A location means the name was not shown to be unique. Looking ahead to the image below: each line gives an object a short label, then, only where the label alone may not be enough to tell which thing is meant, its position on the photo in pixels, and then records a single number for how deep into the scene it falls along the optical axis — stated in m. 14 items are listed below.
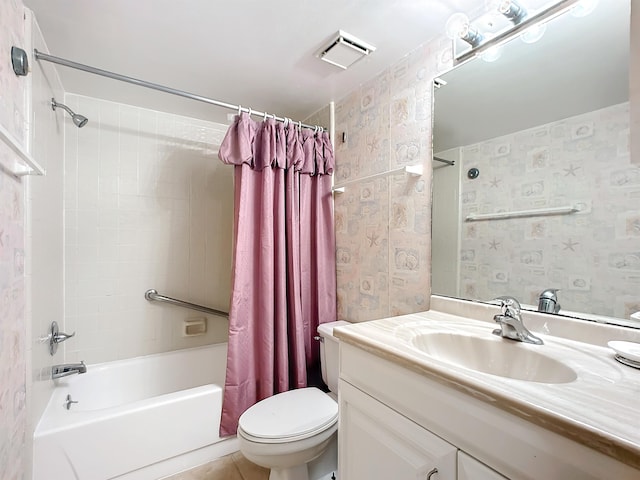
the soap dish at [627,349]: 0.67
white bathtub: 1.20
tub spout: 1.51
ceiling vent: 1.26
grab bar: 1.99
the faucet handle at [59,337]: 1.49
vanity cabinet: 0.48
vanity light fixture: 0.95
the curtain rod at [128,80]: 1.20
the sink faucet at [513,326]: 0.87
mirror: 0.82
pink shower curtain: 1.55
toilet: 1.12
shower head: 1.65
